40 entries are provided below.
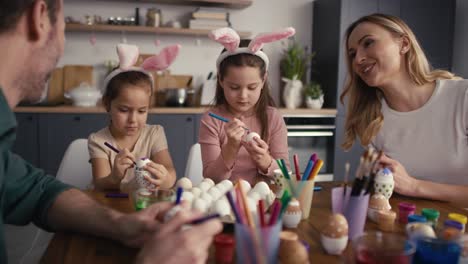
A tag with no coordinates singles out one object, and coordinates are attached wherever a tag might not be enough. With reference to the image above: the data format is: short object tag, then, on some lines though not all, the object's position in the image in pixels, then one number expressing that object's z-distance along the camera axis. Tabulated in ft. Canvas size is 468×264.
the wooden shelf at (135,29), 11.73
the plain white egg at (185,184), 3.57
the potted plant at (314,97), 12.50
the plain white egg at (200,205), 3.04
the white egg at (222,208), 2.99
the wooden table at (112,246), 2.61
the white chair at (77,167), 5.56
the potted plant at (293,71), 12.83
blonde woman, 5.04
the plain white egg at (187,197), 3.13
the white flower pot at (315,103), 12.49
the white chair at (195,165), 5.91
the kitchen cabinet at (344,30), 12.44
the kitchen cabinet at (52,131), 10.66
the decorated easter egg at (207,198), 3.14
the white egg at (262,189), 3.40
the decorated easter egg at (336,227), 2.64
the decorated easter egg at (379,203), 3.41
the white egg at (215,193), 3.28
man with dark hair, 2.63
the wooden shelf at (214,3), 12.39
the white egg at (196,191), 3.32
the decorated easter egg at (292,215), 3.08
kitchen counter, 10.52
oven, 12.14
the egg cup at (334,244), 2.64
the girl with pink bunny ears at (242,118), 4.91
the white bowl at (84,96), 11.24
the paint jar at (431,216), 3.17
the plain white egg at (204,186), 3.51
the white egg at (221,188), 3.42
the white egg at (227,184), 3.55
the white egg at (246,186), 3.51
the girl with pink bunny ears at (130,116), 5.26
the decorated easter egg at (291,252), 2.38
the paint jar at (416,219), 3.08
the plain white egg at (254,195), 3.19
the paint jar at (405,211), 3.35
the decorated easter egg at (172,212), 2.62
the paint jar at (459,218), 3.04
